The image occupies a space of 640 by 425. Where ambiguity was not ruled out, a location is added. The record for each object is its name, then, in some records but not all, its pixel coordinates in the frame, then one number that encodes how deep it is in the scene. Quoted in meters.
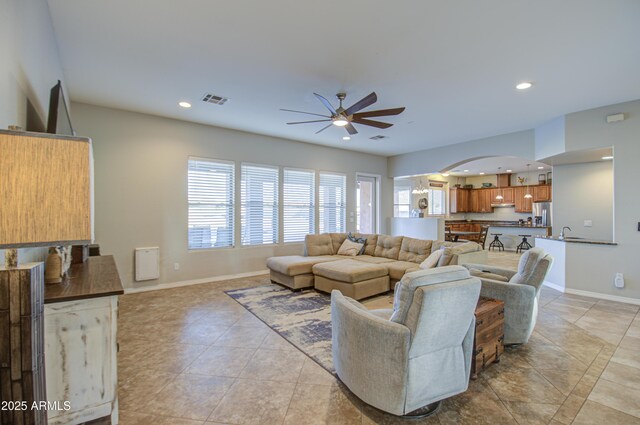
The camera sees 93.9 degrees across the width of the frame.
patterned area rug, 3.00
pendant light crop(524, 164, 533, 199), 11.06
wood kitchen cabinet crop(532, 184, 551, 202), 10.81
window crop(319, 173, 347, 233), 7.39
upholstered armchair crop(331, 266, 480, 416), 1.83
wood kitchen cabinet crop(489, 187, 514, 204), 11.80
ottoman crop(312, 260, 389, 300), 4.40
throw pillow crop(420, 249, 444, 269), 4.10
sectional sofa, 4.41
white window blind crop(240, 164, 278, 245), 6.13
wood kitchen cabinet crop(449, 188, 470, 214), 12.70
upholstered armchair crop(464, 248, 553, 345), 2.84
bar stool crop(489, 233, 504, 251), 11.05
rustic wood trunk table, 2.37
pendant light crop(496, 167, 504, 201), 11.95
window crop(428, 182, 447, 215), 12.43
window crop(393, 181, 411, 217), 11.57
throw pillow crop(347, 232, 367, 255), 5.94
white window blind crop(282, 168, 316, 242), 6.73
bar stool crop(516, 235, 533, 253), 10.25
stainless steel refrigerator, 10.08
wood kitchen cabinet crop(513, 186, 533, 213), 11.28
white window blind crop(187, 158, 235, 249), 5.52
